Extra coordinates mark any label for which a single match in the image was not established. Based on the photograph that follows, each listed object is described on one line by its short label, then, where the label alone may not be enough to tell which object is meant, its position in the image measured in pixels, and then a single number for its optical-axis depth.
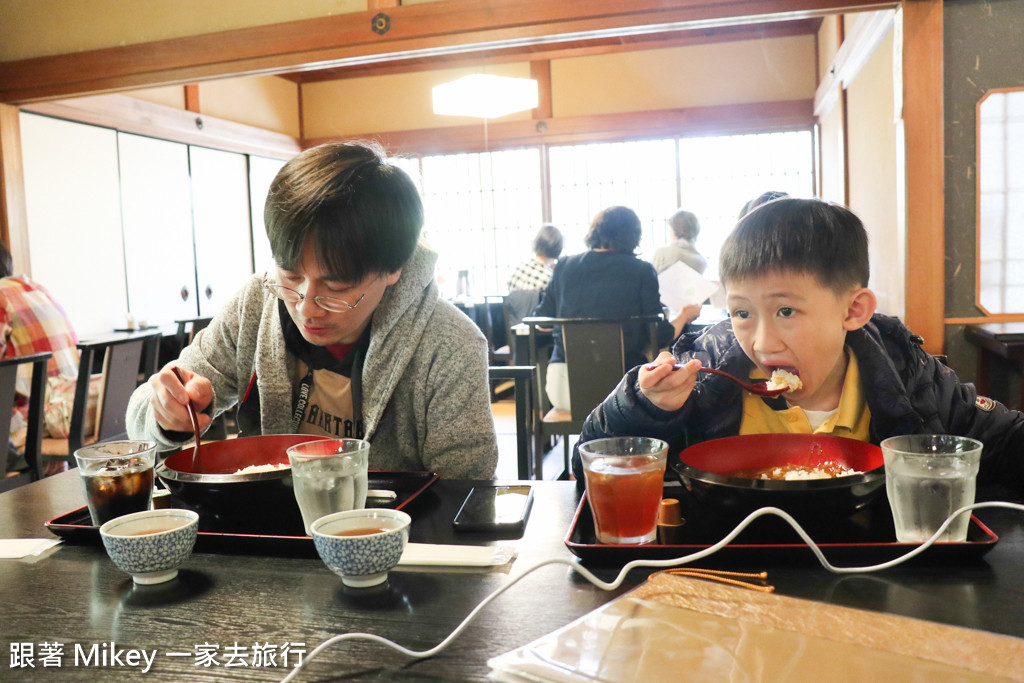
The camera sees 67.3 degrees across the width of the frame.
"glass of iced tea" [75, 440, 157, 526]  0.96
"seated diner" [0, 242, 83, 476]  2.81
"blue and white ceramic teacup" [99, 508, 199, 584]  0.78
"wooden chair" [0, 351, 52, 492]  2.36
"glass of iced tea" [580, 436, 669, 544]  0.82
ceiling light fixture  4.69
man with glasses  1.22
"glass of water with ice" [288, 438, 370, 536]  0.90
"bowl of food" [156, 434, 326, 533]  0.94
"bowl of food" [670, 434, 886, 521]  0.82
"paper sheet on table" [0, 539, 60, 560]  0.90
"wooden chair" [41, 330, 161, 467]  2.74
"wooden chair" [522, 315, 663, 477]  2.90
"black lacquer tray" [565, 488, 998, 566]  0.78
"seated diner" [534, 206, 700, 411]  3.47
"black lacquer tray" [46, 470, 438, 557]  0.89
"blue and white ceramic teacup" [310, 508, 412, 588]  0.74
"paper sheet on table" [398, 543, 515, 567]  0.82
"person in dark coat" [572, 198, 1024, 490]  1.15
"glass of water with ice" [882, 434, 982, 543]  0.80
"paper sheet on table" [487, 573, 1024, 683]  0.55
